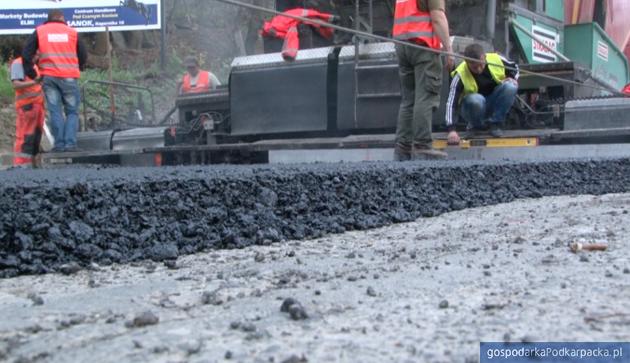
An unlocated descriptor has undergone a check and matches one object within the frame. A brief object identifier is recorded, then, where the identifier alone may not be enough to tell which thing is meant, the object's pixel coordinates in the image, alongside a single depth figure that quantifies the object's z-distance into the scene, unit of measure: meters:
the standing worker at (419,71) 5.38
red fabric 6.82
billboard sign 13.77
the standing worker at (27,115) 8.12
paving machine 6.14
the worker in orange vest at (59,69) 7.70
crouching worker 6.09
